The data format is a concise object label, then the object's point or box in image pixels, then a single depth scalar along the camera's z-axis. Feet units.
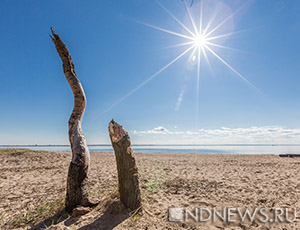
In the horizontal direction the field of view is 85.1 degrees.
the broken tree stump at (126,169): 12.62
